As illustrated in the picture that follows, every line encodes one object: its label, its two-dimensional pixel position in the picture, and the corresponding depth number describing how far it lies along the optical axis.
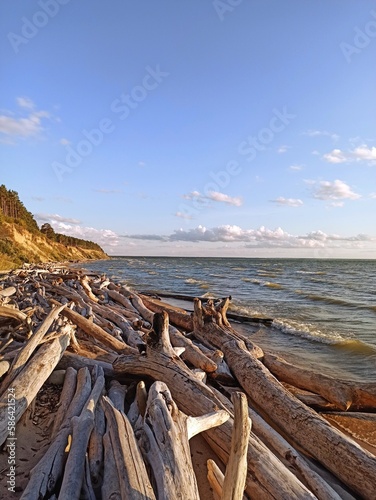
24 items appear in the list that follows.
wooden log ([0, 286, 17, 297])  11.27
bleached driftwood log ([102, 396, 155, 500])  2.42
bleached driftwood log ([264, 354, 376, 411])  5.26
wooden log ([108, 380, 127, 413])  4.09
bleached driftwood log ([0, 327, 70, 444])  3.60
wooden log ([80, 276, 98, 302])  12.58
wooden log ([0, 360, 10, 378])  4.24
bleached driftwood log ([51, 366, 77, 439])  3.86
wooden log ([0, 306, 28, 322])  6.06
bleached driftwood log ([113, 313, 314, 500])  2.91
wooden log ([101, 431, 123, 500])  2.57
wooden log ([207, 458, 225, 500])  2.63
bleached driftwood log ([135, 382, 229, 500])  2.52
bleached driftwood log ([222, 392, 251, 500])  2.20
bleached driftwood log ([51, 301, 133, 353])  6.42
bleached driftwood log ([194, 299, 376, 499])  3.44
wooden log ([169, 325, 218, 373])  5.84
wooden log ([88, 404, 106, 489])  2.92
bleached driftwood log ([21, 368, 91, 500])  2.59
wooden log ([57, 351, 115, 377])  5.14
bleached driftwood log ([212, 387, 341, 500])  3.09
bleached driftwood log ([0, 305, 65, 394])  4.17
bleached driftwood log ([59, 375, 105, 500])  2.59
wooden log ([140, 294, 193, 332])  10.09
